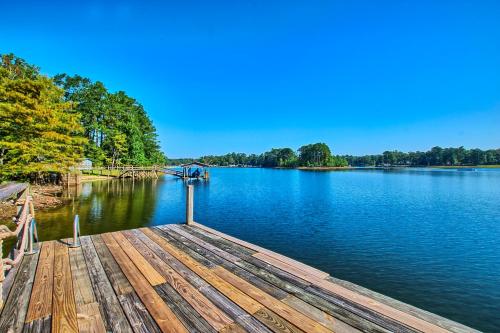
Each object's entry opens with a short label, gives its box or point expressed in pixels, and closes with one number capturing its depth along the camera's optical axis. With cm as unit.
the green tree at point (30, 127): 1580
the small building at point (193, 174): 4150
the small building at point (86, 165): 3556
